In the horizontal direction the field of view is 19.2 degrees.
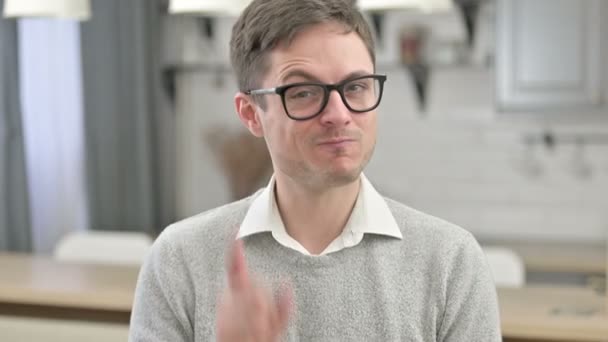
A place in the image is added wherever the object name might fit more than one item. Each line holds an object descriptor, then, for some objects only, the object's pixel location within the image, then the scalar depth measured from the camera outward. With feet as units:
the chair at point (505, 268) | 18.36
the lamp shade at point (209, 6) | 15.85
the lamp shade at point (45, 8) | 16.23
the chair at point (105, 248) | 21.35
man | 8.76
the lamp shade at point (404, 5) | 15.35
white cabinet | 23.56
